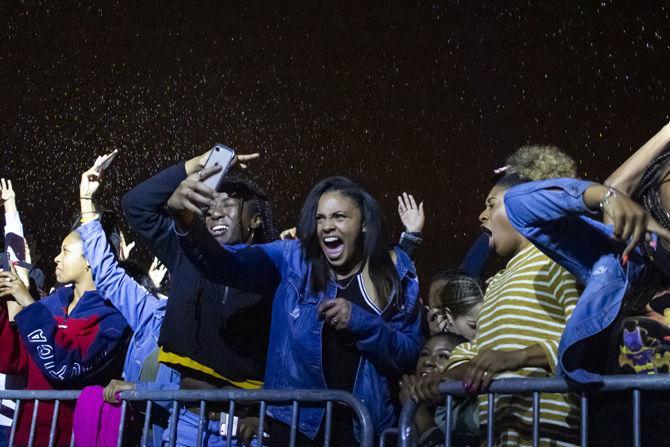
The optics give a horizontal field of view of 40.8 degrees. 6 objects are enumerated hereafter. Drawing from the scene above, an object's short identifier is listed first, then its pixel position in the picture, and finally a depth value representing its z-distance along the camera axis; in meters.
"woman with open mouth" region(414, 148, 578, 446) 2.73
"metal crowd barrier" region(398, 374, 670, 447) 2.44
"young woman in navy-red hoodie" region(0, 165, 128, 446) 4.39
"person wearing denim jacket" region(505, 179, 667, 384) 2.48
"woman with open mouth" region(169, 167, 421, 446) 3.31
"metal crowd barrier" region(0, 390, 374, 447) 3.14
